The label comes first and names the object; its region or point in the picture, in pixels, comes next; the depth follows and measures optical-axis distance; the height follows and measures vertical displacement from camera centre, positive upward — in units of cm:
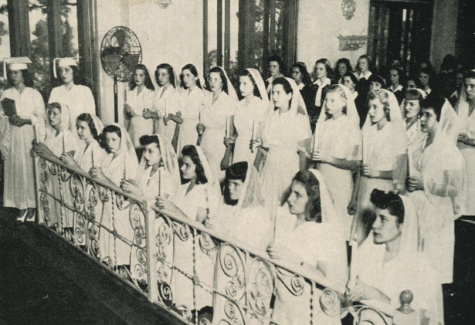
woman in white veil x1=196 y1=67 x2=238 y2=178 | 601 -50
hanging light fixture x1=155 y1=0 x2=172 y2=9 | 765 +95
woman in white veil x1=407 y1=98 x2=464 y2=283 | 397 -92
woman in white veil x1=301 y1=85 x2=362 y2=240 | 460 -67
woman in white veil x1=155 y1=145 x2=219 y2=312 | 353 -100
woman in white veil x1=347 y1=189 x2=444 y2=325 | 262 -100
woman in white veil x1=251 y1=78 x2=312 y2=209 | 510 -63
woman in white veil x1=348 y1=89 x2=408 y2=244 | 422 -62
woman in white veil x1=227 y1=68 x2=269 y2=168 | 562 -48
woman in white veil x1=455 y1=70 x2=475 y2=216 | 477 -51
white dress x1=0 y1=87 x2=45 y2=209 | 571 -95
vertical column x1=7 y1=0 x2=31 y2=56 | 647 +50
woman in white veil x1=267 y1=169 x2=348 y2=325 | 279 -95
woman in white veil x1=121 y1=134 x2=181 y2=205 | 416 -81
